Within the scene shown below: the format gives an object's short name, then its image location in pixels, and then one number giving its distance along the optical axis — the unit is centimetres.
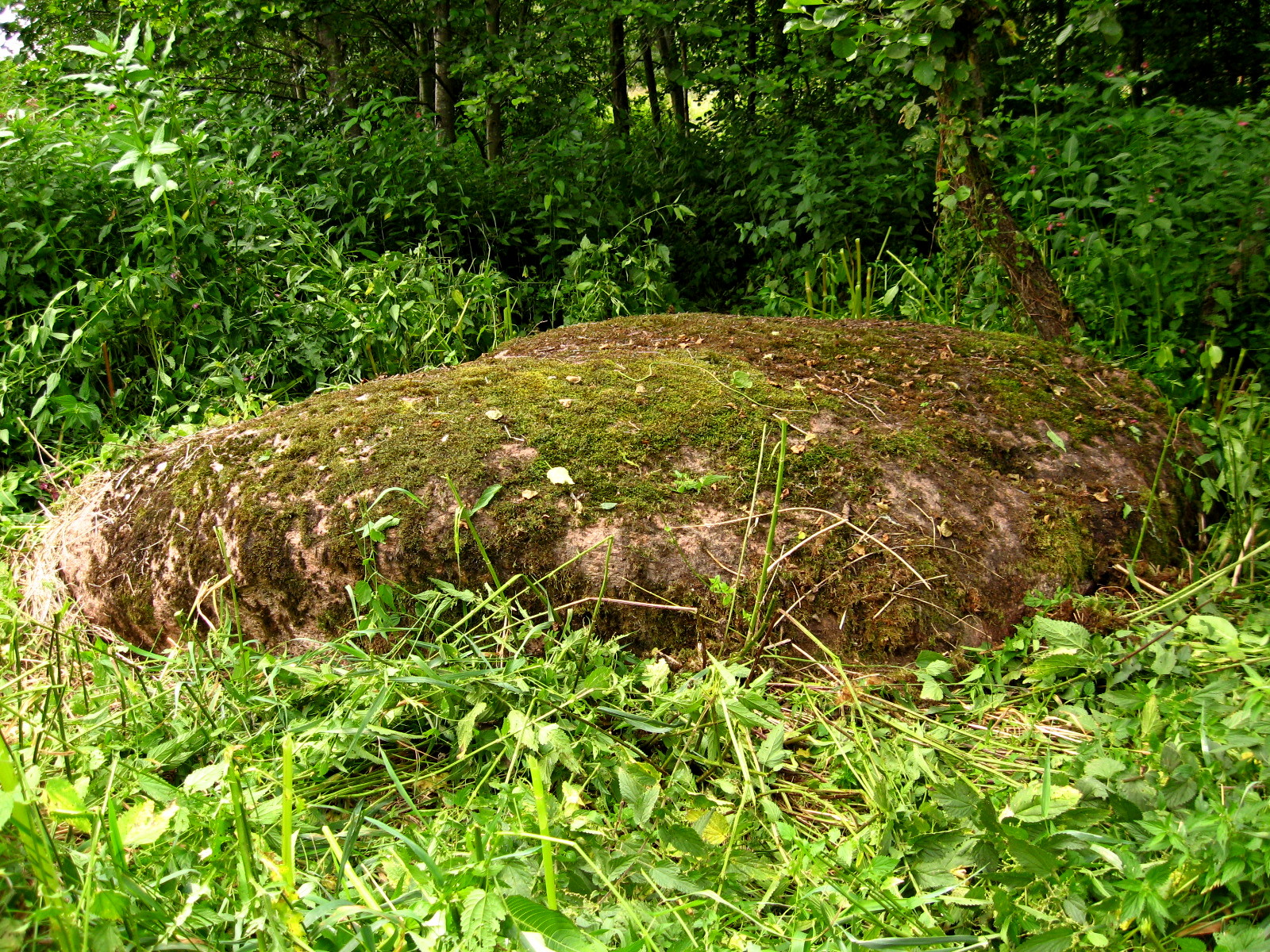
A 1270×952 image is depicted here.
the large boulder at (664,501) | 202
